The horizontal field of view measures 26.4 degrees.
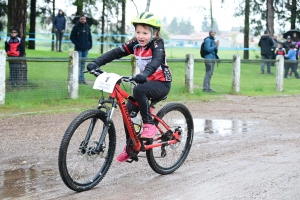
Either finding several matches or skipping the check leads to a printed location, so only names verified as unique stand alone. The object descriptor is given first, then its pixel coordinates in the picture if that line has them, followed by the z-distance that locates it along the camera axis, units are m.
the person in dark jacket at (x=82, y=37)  18.73
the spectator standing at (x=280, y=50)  26.87
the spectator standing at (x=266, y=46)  27.81
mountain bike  6.33
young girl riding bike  6.92
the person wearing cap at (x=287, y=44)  27.77
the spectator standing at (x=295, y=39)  30.22
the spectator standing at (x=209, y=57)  18.77
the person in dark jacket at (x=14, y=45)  16.83
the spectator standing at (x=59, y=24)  28.94
